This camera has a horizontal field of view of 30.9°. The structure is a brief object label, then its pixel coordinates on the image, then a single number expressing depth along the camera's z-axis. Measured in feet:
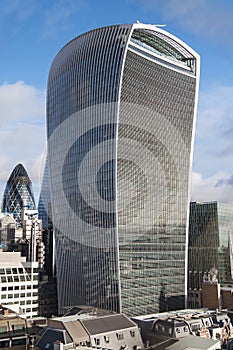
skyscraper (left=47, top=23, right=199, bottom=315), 356.79
